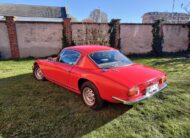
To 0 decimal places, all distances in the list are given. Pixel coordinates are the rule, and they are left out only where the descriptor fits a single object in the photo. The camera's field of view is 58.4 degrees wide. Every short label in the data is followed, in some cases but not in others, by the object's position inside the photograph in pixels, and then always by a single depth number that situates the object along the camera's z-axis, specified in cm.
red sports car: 316
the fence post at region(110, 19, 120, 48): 1207
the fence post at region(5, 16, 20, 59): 1011
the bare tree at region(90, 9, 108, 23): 3864
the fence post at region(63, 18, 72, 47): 1119
